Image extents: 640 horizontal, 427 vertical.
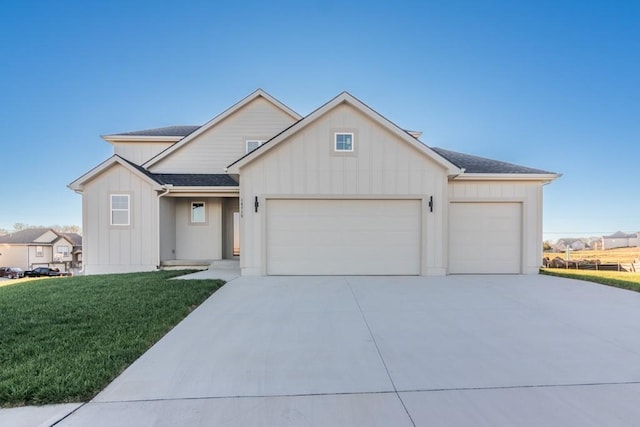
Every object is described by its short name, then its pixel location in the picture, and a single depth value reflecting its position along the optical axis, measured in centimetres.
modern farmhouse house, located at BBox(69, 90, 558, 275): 869
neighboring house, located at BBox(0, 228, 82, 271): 3288
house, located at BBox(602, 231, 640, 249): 5100
